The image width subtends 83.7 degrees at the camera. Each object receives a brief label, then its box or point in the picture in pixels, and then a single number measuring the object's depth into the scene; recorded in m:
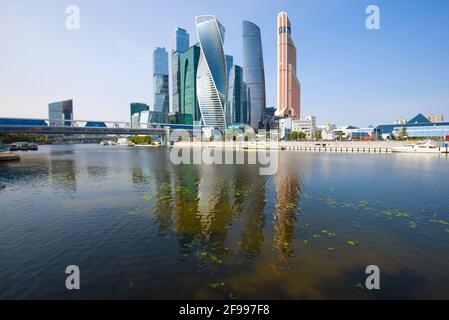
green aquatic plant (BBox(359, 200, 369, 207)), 22.14
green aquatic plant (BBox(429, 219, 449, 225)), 17.39
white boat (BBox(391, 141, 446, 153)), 84.50
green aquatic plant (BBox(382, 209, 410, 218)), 19.21
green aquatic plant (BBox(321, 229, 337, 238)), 15.19
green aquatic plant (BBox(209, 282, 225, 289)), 10.09
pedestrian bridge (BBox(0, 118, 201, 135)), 118.31
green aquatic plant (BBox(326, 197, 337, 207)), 22.41
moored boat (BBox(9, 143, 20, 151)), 133.16
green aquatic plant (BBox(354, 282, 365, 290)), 10.05
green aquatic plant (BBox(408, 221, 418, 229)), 16.75
